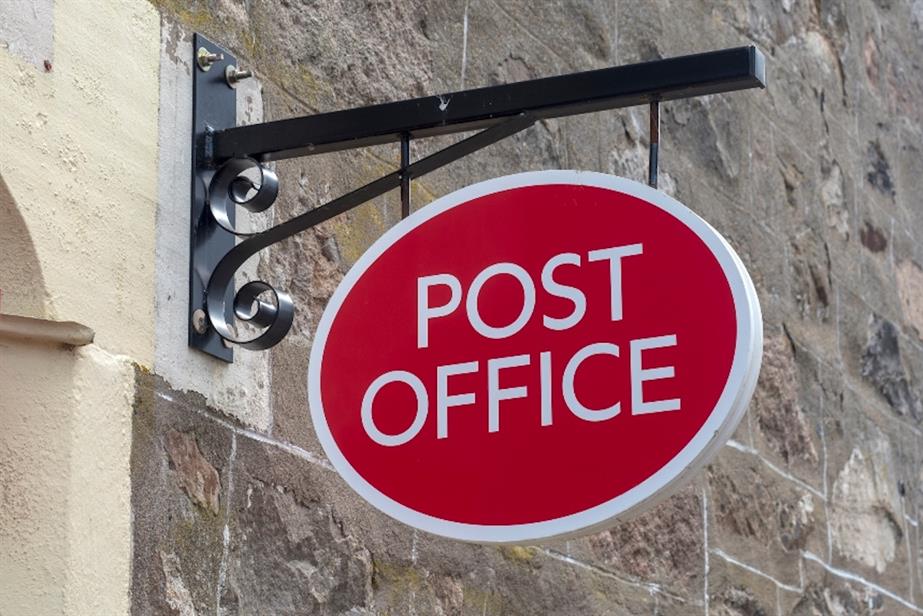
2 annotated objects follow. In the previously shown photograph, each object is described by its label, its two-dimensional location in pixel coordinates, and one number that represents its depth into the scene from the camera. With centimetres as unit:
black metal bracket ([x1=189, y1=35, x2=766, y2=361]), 450
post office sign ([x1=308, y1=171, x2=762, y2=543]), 411
